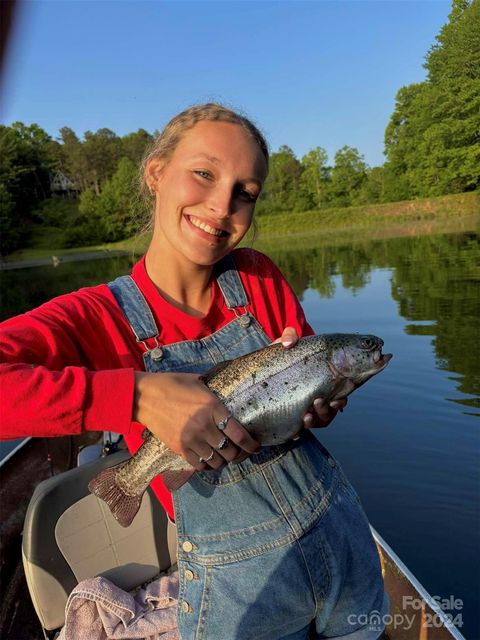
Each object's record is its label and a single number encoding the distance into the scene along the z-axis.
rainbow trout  0.48
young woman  0.39
